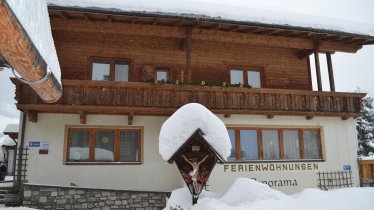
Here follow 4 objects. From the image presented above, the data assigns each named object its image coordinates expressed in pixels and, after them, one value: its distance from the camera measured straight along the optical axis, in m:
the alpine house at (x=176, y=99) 11.66
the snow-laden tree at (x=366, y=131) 27.44
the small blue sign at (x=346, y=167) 13.88
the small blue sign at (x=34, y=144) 11.59
